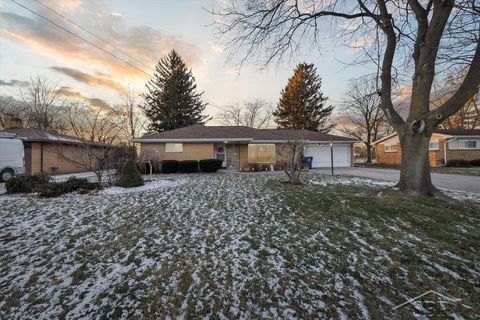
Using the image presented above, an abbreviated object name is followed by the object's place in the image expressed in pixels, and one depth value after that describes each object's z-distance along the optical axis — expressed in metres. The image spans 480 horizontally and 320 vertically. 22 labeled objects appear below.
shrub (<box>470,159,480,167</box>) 21.25
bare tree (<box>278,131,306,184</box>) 9.90
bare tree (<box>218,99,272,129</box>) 39.39
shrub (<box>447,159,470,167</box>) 21.02
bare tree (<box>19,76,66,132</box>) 26.34
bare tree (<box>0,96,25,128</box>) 25.44
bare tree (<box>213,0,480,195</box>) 6.06
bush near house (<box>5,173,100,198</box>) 7.83
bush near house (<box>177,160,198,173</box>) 15.78
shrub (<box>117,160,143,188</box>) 9.32
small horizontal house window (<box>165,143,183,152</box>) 17.48
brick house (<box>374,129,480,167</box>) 22.20
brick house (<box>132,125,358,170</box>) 17.44
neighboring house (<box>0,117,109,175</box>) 16.06
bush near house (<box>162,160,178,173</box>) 15.58
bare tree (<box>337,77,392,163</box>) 30.94
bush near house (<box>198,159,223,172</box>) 15.48
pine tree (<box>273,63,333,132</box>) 32.88
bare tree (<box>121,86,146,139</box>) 31.03
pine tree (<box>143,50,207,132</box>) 29.53
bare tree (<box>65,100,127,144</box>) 29.38
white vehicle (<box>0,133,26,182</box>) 12.44
